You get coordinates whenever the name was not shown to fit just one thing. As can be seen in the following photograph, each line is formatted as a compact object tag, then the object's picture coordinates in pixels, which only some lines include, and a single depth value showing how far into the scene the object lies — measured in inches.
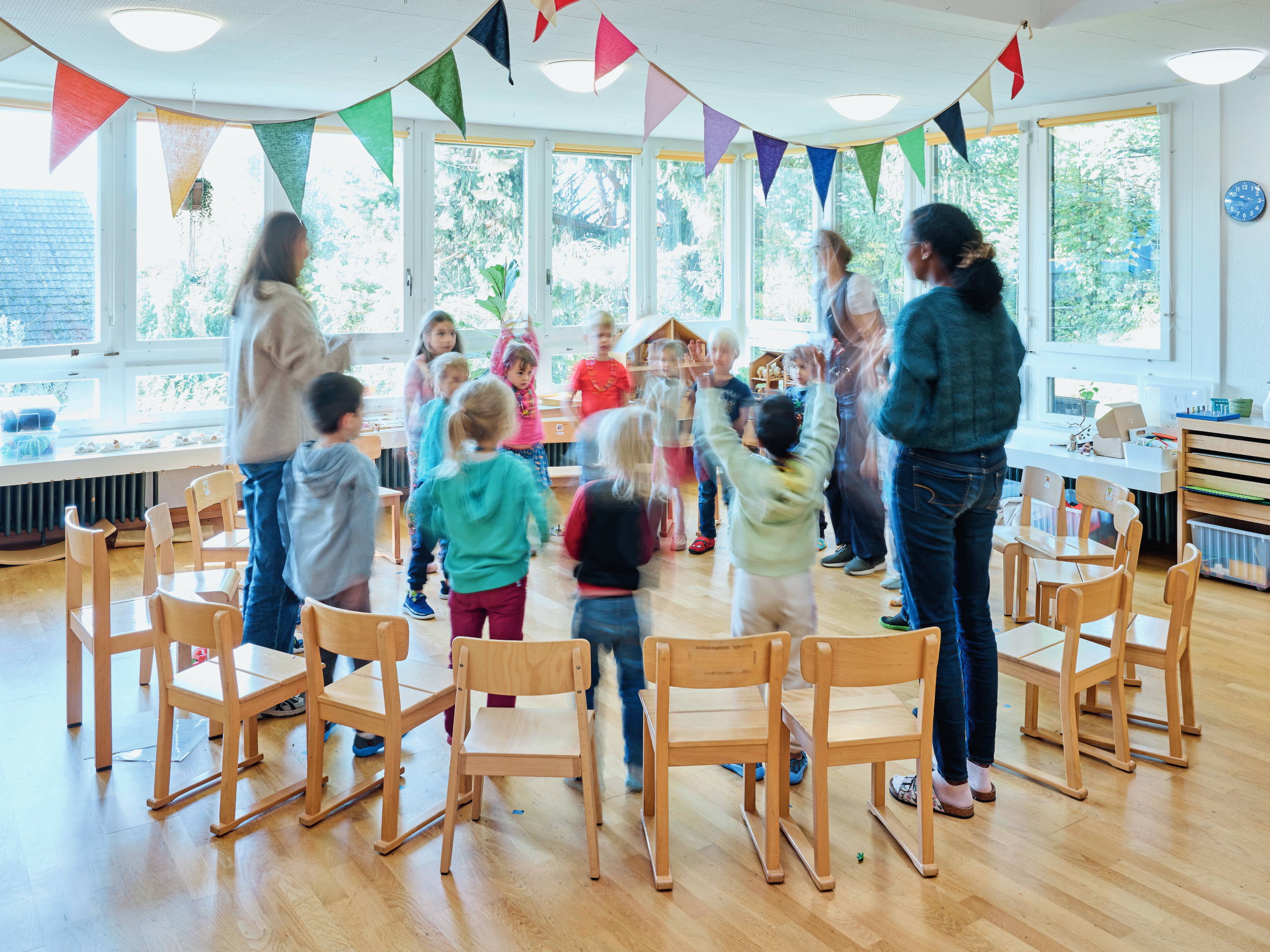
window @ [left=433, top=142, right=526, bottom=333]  281.3
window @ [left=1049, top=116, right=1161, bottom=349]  225.1
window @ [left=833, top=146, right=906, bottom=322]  281.6
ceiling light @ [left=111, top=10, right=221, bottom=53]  150.1
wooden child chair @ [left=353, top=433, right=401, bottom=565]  203.6
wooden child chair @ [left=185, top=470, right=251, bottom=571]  149.8
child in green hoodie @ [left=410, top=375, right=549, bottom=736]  109.9
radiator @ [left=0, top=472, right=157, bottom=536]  225.1
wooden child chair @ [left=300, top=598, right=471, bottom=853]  97.4
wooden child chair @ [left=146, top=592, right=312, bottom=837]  101.8
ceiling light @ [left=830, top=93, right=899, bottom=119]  223.6
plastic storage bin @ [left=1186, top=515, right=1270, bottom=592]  193.0
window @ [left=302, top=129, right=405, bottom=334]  264.4
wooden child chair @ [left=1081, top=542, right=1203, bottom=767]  117.5
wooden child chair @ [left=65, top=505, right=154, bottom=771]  118.3
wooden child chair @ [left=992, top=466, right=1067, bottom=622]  163.9
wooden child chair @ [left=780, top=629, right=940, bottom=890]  90.8
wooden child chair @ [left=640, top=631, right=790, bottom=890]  90.5
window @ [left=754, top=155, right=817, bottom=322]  306.5
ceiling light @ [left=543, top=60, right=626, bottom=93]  190.2
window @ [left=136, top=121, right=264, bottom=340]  243.1
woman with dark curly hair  99.0
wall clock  203.5
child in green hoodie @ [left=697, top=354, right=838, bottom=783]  109.4
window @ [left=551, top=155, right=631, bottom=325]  299.1
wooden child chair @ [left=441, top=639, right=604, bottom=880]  91.0
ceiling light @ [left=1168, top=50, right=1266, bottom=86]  174.7
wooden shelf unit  191.9
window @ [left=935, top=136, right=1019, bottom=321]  253.3
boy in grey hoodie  119.2
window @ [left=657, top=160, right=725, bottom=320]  315.3
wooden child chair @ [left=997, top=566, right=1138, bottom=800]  109.2
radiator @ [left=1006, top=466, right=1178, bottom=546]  218.4
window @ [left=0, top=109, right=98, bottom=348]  224.1
